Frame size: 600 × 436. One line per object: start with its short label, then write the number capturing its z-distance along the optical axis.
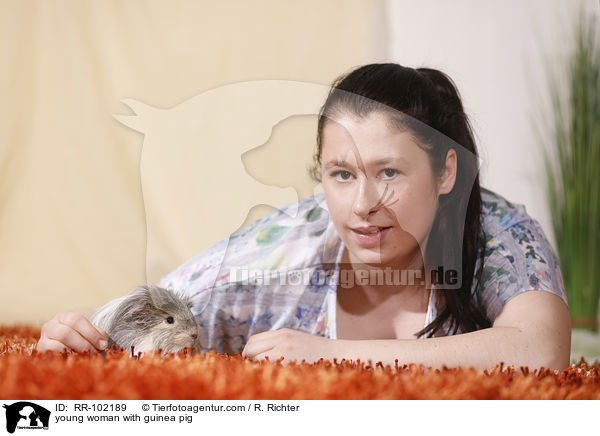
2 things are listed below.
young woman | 1.47
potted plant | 2.23
